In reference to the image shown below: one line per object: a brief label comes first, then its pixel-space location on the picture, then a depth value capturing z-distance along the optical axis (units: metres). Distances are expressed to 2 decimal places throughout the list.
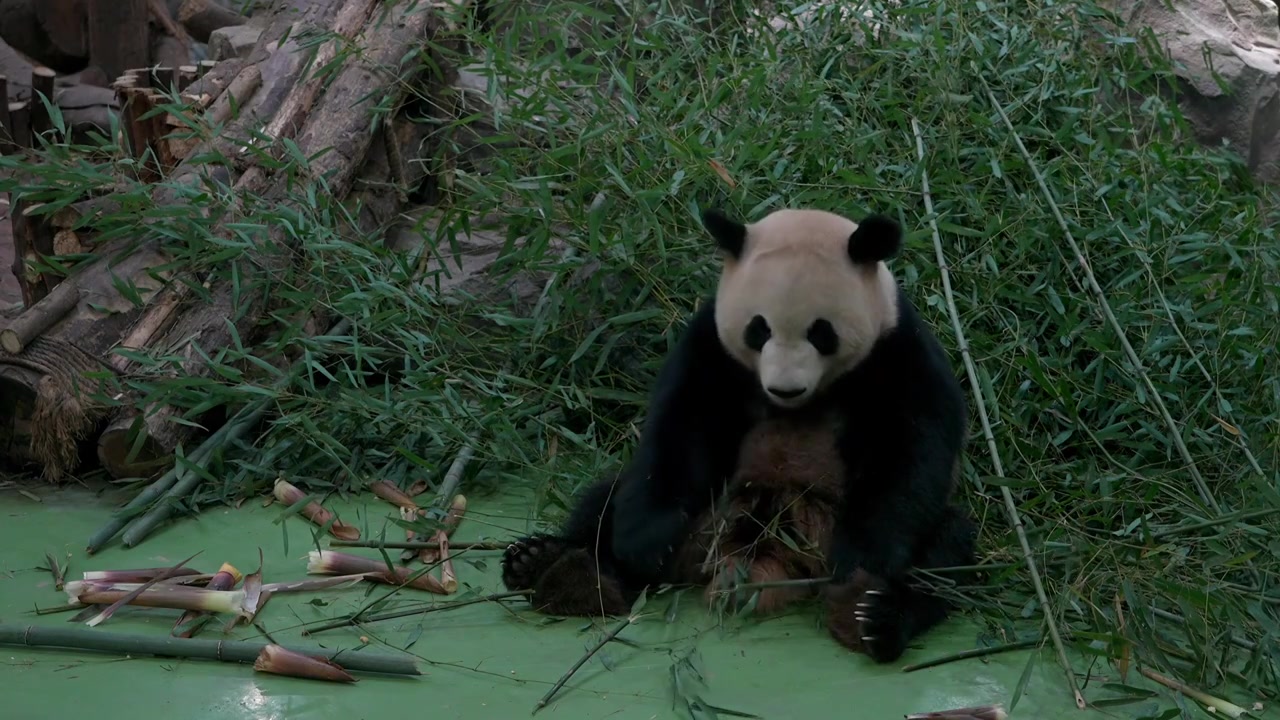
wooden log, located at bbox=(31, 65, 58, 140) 8.89
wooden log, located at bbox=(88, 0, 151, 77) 10.29
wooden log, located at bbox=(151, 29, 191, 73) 10.45
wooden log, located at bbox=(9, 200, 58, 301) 4.55
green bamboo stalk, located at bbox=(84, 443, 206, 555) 3.67
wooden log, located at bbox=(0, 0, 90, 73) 10.45
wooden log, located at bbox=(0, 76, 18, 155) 8.06
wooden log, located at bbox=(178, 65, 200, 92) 5.38
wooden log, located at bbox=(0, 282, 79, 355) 4.16
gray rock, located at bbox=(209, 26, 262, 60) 7.84
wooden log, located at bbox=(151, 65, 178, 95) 4.93
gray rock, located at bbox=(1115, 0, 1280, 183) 5.61
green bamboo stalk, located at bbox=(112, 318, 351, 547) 3.78
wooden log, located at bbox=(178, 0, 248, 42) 11.02
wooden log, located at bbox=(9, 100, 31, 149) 8.39
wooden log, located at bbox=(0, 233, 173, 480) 4.12
